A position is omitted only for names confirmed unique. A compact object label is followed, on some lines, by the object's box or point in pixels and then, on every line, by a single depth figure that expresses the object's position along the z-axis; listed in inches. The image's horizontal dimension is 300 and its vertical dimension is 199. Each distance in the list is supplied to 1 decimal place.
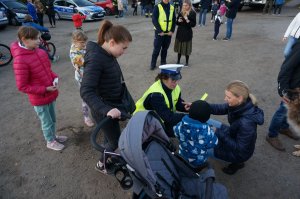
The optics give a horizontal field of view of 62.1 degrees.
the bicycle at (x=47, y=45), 297.4
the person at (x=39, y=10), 512.4
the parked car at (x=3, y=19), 513.1
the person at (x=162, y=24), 255.8
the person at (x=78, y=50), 163.3
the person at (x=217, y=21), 377.3
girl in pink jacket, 122.8
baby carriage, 72.8
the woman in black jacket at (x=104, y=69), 93.0
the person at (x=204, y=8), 522.3
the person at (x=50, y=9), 546.3
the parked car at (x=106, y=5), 741.3
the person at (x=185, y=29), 261.6
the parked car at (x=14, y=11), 557.6
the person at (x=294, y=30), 183.2
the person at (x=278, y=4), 637.9
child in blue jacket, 103.2
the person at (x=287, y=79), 119.9
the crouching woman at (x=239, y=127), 118.2
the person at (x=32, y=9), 464.8
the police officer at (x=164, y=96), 120.0
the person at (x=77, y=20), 276.8
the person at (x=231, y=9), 370.0
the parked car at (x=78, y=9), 622.5
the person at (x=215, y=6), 550.8
